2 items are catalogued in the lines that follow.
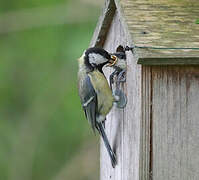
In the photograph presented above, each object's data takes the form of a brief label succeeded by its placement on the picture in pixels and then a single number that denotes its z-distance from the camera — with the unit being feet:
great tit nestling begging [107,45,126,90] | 16.97
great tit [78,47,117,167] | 17.84
